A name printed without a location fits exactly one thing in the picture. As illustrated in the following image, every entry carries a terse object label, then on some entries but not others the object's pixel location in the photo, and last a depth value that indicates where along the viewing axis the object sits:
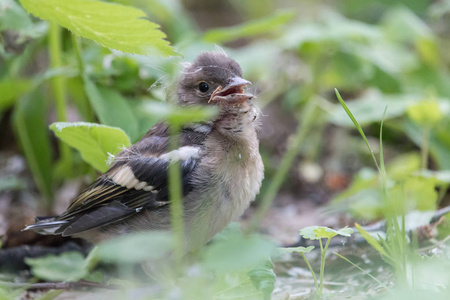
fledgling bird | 4.88
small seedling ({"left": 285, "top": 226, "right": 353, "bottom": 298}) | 3.91
